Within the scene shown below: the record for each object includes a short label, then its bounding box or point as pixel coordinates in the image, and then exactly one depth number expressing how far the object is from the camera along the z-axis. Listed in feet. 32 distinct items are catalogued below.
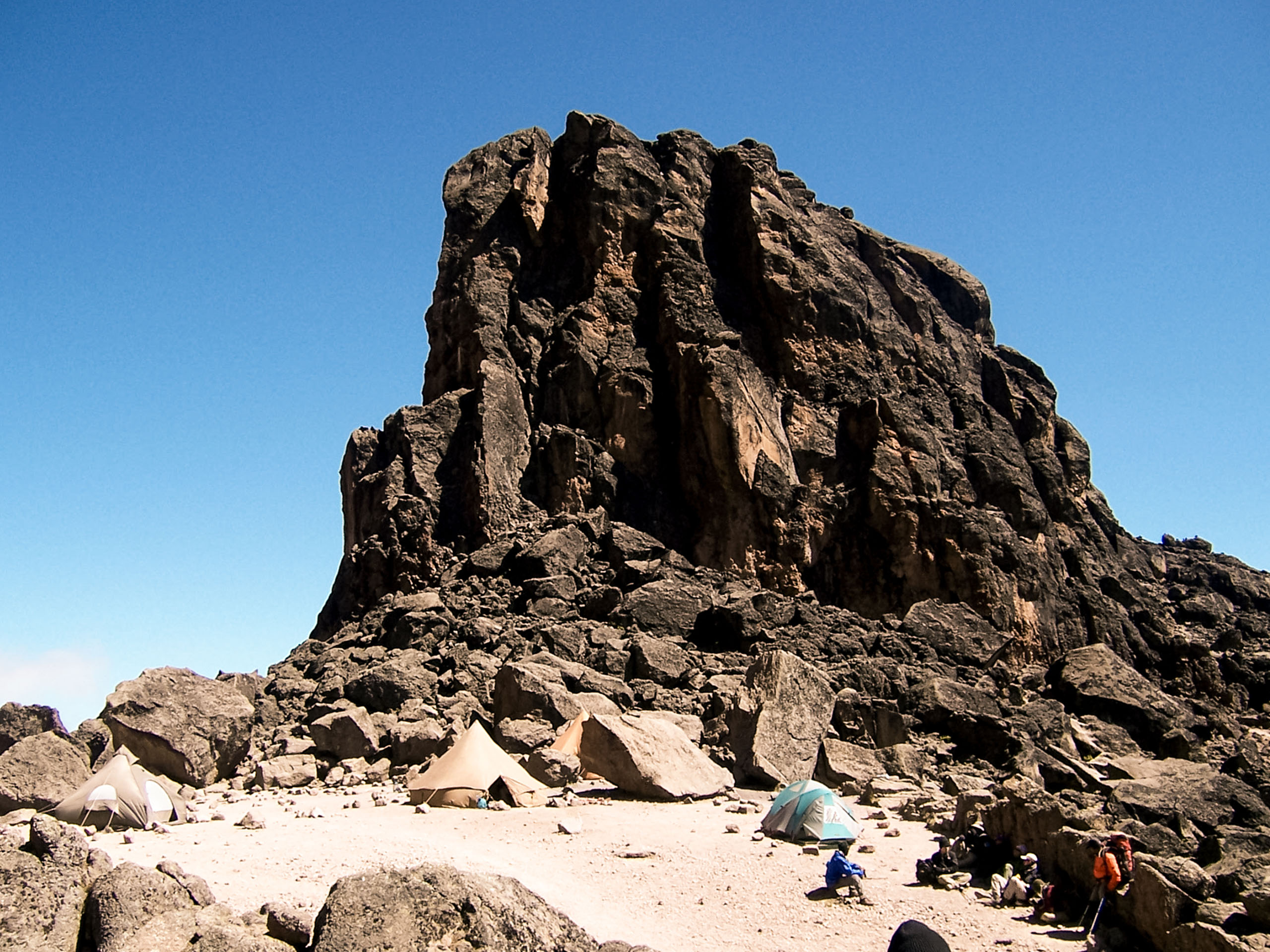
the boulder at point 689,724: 81.61
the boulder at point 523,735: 77.82
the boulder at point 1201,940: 31.68
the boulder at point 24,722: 75.20
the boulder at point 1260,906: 31.89
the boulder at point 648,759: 67.05
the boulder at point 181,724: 72.38
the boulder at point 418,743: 79.41
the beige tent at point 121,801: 59.31
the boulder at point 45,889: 28.96
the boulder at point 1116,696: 89.15
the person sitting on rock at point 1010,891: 42.70
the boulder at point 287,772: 74.59
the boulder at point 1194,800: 51.98
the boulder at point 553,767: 71.67
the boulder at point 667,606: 108.37
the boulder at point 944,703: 87.10
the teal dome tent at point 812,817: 54.04
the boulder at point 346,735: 81.56
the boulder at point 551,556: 113.50
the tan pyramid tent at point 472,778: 67.62
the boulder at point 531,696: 83.10
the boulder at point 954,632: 111.65
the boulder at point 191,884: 33.14
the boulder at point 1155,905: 34.91
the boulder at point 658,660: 96.32
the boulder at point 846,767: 71.82
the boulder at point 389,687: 90.33
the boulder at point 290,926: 29.60
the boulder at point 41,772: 62.85
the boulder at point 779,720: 73.20
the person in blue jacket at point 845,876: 44.14
